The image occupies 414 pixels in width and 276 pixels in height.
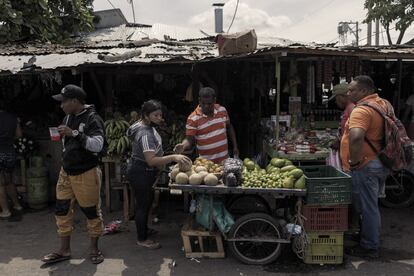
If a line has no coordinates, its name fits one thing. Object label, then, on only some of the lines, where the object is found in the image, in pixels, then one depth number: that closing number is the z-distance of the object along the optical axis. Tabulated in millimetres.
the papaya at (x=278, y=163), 5320
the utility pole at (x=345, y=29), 35666
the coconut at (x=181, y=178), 4863
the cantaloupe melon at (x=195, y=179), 4836
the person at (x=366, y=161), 4699
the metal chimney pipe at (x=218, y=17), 14430
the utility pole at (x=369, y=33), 25047
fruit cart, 4789
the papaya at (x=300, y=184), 4750
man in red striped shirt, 5637
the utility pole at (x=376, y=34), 24639
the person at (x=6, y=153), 6816
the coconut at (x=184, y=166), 4900
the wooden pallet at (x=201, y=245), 5047
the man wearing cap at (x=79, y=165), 4551
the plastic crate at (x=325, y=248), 4809
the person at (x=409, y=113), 8580
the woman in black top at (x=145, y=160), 4840
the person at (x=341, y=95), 6004
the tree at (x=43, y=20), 10548
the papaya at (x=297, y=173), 4824
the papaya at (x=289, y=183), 4742
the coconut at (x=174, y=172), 5023
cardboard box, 6246
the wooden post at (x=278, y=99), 6020
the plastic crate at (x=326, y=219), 4793
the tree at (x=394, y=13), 14734
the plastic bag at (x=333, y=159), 6052
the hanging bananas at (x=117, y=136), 6770
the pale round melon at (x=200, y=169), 5020
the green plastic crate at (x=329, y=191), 4703
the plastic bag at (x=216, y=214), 4918
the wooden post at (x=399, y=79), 9002
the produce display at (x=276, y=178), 4768
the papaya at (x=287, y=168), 5027
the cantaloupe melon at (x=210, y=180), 4848
